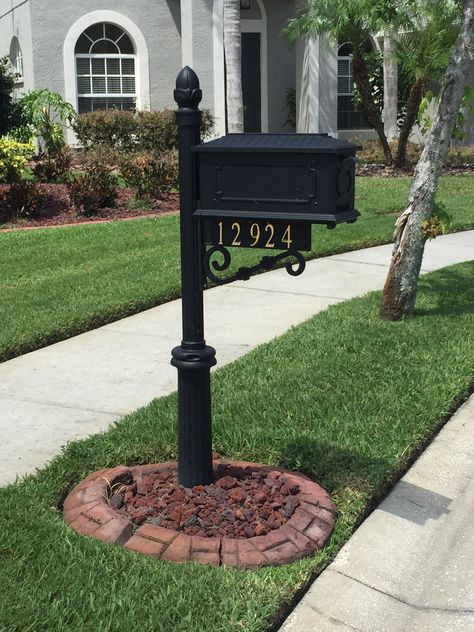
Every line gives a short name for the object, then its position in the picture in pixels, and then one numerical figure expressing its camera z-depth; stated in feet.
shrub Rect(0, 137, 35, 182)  39.70
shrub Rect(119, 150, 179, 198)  41.29
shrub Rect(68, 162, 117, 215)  38.65
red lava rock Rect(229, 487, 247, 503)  12.69
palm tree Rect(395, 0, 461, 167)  52.85
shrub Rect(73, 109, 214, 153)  56.49
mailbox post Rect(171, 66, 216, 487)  11.72
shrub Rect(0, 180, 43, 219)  38.17
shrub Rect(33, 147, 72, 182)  43.62
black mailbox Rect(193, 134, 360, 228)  10.84
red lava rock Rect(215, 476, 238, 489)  13.03
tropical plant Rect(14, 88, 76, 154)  53.01
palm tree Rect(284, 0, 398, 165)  51.85
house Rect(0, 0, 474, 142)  59.41
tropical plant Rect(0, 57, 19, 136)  49.21
